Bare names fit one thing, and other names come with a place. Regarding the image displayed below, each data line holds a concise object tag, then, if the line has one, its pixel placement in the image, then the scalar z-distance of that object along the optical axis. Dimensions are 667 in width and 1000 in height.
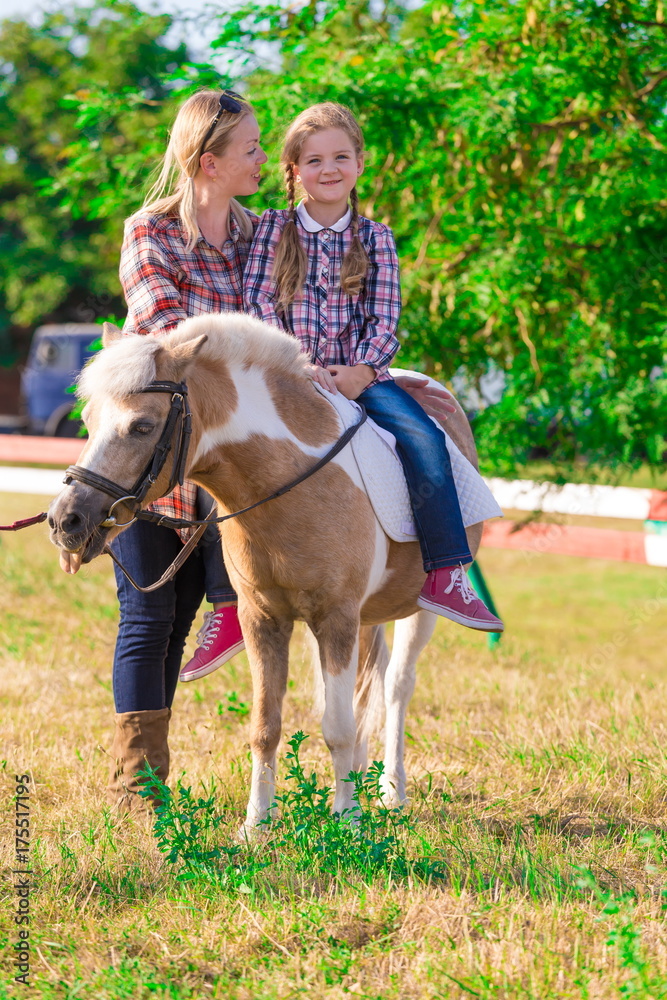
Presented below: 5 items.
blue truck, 42.75
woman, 6.94
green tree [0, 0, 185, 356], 47.66
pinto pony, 5.61
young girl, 7.13
